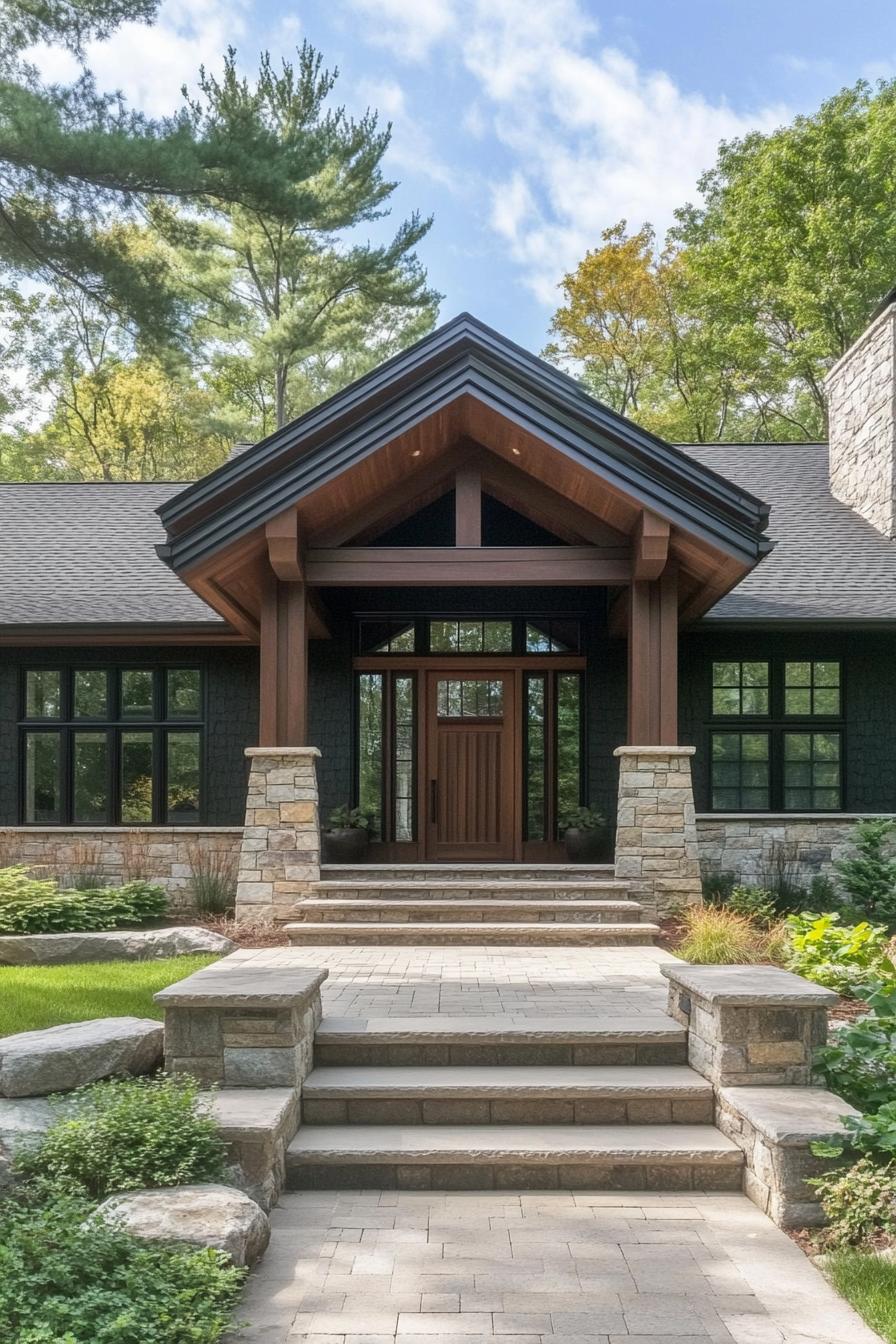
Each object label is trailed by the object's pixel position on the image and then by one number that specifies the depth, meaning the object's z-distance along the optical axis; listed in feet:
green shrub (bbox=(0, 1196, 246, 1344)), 9.59
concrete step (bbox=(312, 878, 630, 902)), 28.84
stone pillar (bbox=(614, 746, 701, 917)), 29.19
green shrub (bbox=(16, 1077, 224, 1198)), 12.42
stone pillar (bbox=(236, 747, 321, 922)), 29.14
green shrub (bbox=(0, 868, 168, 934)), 28.63
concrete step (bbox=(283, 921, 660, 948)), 26.84
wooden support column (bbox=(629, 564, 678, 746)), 30.17
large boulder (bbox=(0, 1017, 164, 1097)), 14.43
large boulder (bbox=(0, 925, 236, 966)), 25.49
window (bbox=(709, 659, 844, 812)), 37.52
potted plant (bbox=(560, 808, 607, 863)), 35.58
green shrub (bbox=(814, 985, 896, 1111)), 14.40
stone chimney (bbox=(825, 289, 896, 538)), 42.06
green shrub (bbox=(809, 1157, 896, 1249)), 12.27
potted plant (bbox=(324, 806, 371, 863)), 35.35
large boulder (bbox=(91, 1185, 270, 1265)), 11.16
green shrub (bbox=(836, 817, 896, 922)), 32.32
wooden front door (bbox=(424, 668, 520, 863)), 37.81
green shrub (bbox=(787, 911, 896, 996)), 20.26
